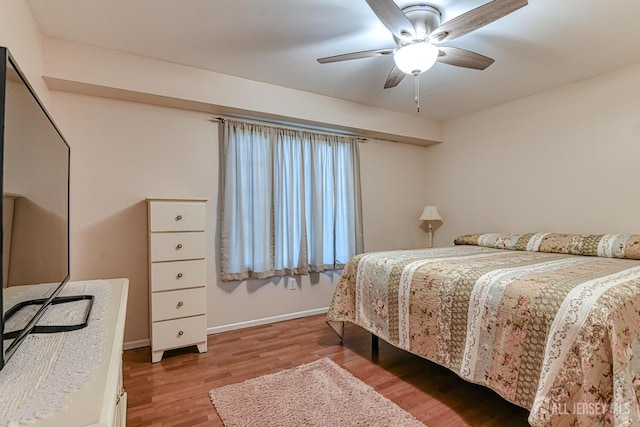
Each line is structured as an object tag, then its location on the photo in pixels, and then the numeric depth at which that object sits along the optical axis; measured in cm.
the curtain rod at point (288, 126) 304
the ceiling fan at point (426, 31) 159
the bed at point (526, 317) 123
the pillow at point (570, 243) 242
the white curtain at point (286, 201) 303
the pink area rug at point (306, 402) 166
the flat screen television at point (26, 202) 78
